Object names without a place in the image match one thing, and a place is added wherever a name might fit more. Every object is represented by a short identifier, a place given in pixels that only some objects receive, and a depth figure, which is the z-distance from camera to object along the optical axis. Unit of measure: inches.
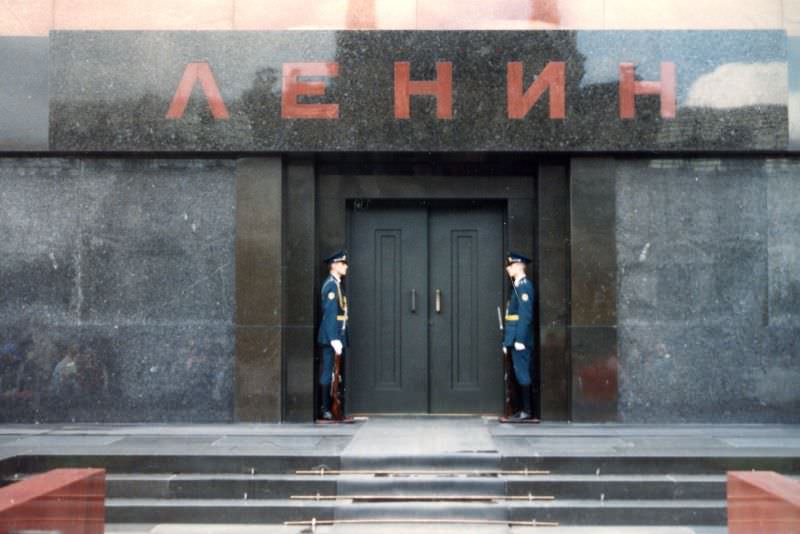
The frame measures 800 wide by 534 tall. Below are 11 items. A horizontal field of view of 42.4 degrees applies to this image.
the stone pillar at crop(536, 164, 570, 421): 482.0
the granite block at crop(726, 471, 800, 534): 230.4
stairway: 351.9
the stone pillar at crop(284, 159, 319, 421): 483.5
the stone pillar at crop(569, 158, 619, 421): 472.1
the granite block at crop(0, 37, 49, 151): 481.4
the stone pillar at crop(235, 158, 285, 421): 475.8
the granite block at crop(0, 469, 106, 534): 224.4
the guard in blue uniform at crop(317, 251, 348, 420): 475.5
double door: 506.3
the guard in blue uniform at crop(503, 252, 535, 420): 474.0
